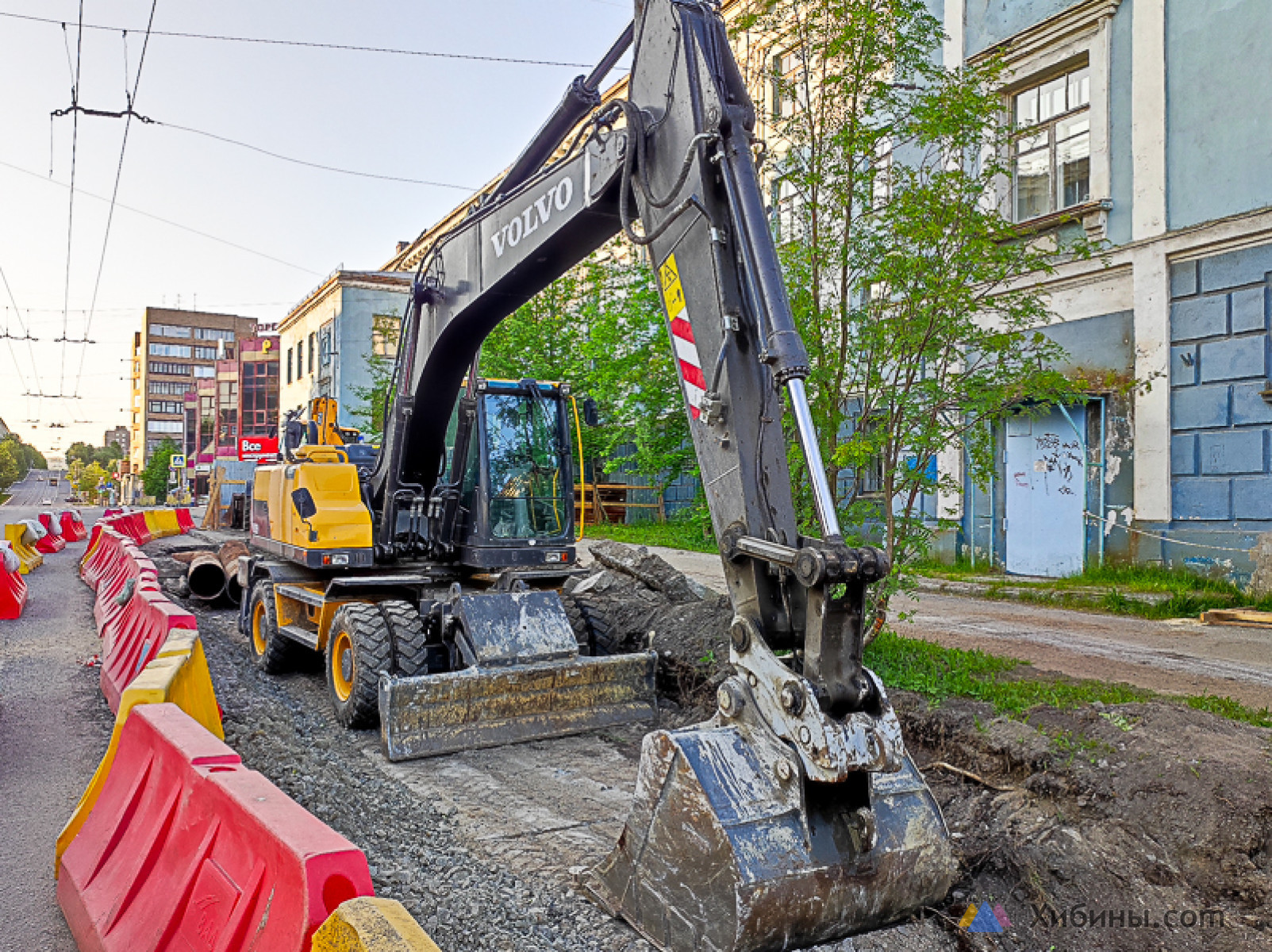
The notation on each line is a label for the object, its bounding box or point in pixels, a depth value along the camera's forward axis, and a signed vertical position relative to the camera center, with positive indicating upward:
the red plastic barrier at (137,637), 6.56 -1.31
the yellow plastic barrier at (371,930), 2.04 -1.04
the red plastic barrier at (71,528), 23.17 -1.52
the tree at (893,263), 6.55 +1.58
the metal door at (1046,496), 12.54 -0.22
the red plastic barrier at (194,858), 2.39 -1.20
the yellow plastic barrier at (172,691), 3.99 -1.14
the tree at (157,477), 78.12 -0.53
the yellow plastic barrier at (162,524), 24.69 -1.48
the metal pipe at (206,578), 12.56 -1.47
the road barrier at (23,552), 15.81 -1.48
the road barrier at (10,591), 11.07 -1.52
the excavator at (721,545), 3.11 -0.49
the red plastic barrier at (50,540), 19.75 -1.59
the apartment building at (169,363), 112.94 +13.67
